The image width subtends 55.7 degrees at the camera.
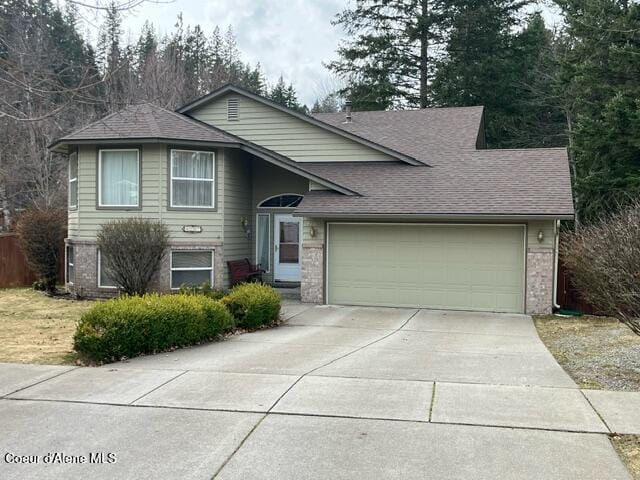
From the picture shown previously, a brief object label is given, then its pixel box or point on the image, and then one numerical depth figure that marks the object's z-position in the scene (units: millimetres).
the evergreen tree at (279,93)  49719
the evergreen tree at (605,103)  20453
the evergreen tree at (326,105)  51512
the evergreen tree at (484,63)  29969
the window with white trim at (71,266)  16500
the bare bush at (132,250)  14422
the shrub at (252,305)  11266
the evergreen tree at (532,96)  30469
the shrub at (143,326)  8328
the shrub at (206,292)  11558
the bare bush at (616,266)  7801
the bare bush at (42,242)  18219
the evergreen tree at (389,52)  32188
